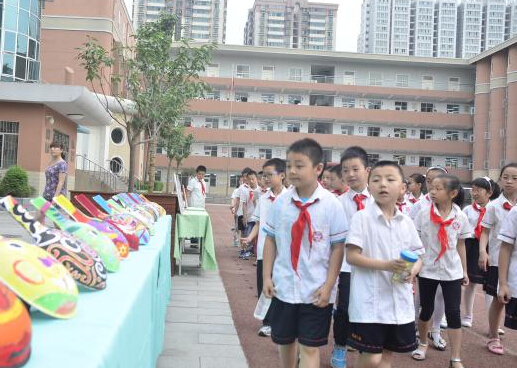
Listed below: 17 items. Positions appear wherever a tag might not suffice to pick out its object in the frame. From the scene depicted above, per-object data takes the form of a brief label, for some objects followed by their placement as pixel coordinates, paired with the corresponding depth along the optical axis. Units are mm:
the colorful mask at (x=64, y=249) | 2547
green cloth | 8594
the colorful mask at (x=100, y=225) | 3470
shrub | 19406
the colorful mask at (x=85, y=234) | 3090
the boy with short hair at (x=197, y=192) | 13375
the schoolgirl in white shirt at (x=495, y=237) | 5281
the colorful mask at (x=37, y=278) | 1947
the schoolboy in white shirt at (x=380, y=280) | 3365
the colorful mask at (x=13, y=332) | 1562
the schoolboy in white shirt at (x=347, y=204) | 4426
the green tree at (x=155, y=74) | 11770
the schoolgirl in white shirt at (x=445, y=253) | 4723
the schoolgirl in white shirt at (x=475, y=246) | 6539
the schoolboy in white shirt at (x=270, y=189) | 5844
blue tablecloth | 1783
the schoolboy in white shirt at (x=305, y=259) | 3412
